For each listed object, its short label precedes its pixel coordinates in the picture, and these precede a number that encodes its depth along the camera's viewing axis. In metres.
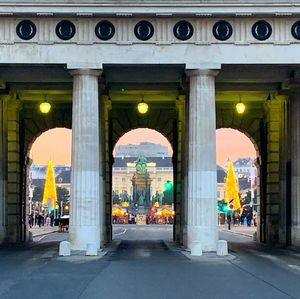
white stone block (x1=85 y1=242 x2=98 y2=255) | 34.72
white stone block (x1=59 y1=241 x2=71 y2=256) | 34.67
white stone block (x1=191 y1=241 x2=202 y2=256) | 34.84
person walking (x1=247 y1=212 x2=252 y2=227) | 114.16
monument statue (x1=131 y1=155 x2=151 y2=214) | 180.77
